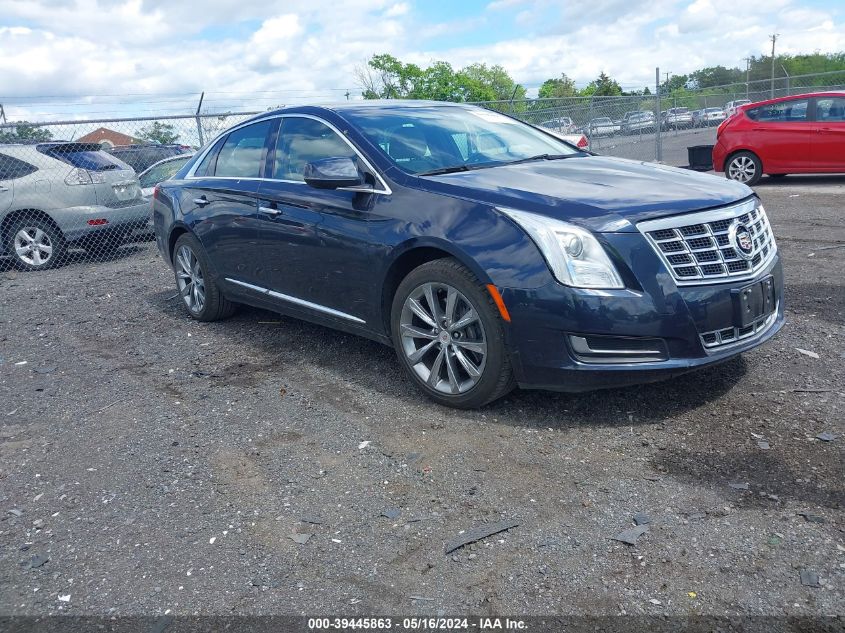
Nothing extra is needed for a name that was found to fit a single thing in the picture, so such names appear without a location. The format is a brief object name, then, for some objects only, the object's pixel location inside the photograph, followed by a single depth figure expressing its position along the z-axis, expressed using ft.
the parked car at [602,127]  66.23
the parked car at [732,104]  94.61
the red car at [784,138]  43.68
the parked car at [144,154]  43.50
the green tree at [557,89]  339.40
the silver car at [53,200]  34.24
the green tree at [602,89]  273.44
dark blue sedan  12.95
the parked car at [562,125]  62.34
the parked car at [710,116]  97.45
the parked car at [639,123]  70.59
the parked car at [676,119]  82.83
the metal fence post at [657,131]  67.41
